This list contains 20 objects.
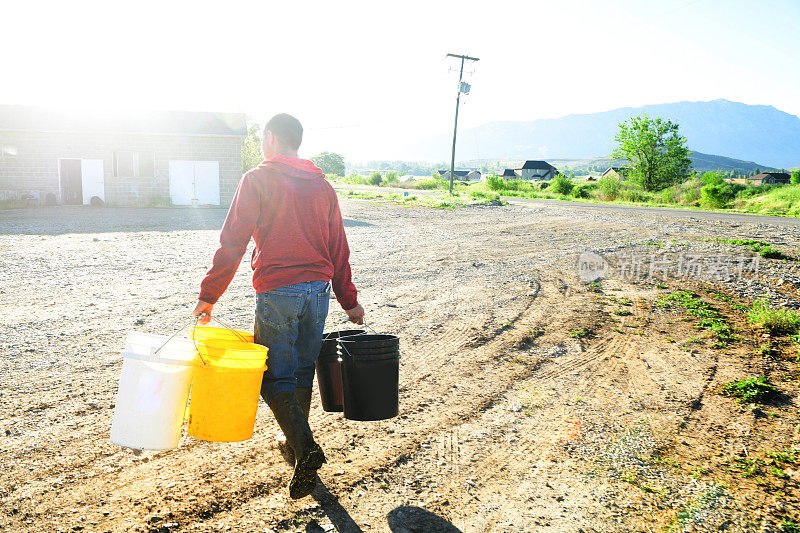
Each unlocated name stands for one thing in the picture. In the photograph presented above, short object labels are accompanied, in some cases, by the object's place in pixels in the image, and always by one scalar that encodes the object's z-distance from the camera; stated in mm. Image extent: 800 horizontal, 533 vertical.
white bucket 2568
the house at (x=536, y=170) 124600
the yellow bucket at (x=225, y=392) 2633
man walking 2775
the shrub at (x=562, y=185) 53844
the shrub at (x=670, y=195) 41188
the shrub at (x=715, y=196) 33719
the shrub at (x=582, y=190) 51156
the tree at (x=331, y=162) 130625
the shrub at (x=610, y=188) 48069
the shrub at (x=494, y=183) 52094
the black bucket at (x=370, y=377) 3041
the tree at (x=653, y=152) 58031
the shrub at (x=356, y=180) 88512
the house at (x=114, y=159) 25141
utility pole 41366
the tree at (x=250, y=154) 42312
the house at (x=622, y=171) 61312
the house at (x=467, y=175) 125700
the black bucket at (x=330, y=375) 3276
